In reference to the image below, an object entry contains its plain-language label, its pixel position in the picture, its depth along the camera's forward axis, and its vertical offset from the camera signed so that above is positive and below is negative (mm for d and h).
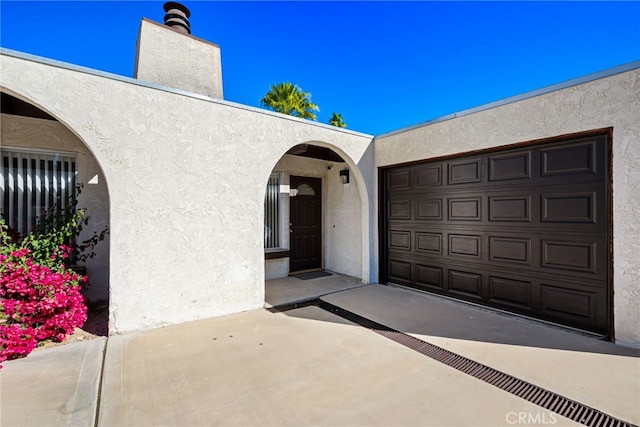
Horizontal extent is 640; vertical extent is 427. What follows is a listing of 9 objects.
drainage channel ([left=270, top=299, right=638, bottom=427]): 2279 -1699
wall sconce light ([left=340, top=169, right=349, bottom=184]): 7738 +1119
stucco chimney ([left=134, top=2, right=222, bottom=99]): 5898 +3637
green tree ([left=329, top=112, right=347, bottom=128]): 19578 +6909
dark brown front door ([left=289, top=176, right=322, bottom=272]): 8070 -266
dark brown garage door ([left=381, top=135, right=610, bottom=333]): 3988 -241
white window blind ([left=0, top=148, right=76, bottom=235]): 4703 +571
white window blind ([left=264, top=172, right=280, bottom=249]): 7660 +41
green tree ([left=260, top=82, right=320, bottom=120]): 16719 +7239
